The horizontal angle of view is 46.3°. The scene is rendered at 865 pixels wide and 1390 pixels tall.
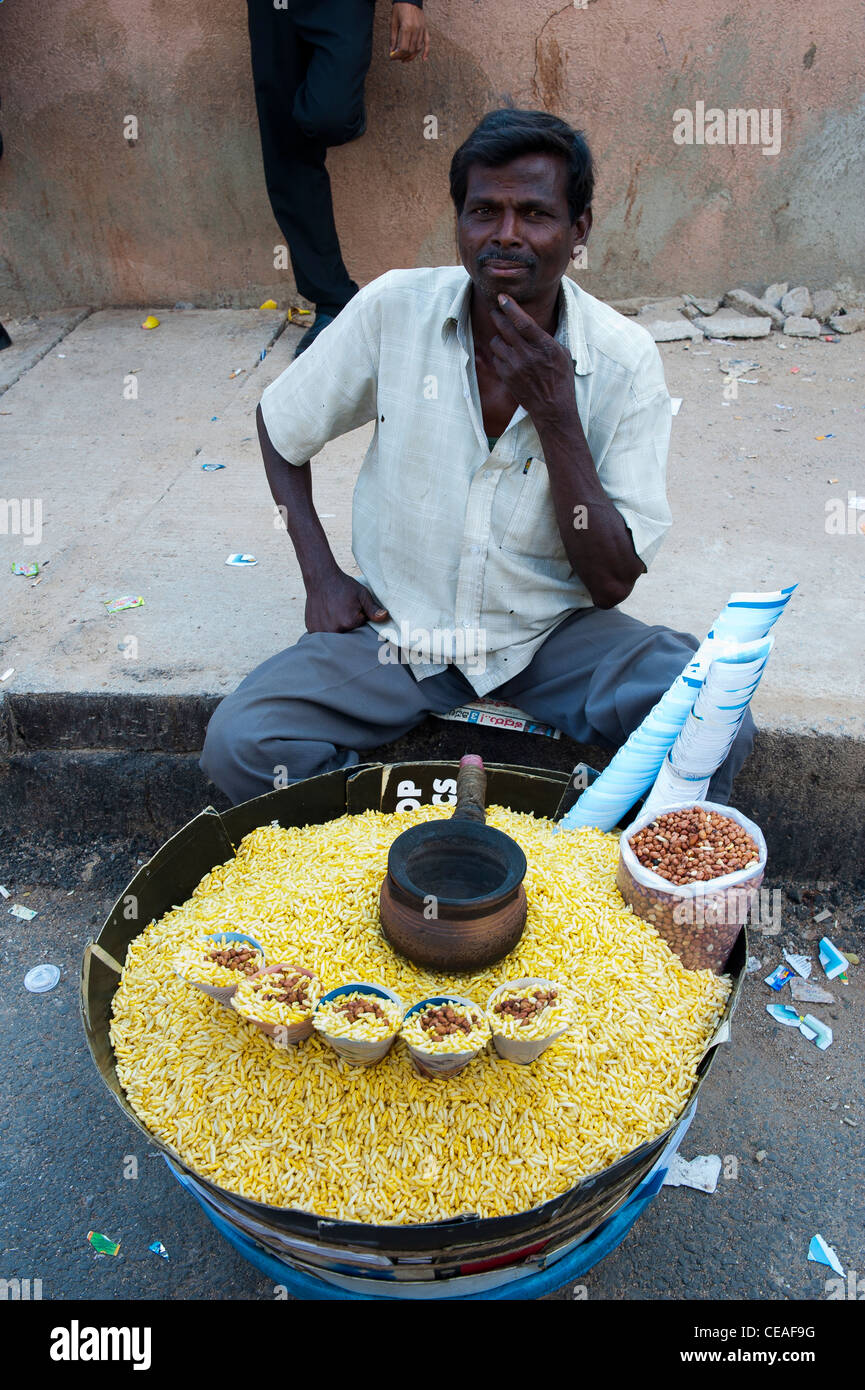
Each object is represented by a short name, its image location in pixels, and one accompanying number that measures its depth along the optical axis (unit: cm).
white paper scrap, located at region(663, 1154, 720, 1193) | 247
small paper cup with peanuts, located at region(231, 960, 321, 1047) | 177
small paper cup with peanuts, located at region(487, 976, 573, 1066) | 172
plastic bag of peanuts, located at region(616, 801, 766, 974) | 201
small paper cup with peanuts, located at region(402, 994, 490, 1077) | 166
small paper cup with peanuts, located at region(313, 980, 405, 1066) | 171
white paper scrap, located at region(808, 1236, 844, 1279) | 230
